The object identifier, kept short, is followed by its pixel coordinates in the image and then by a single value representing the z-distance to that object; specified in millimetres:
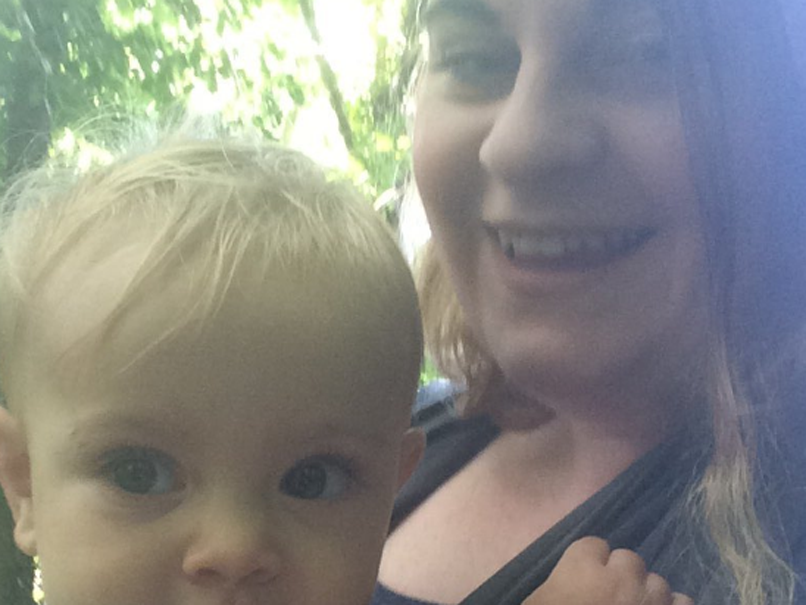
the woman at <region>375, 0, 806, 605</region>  496
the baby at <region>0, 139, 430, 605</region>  475
